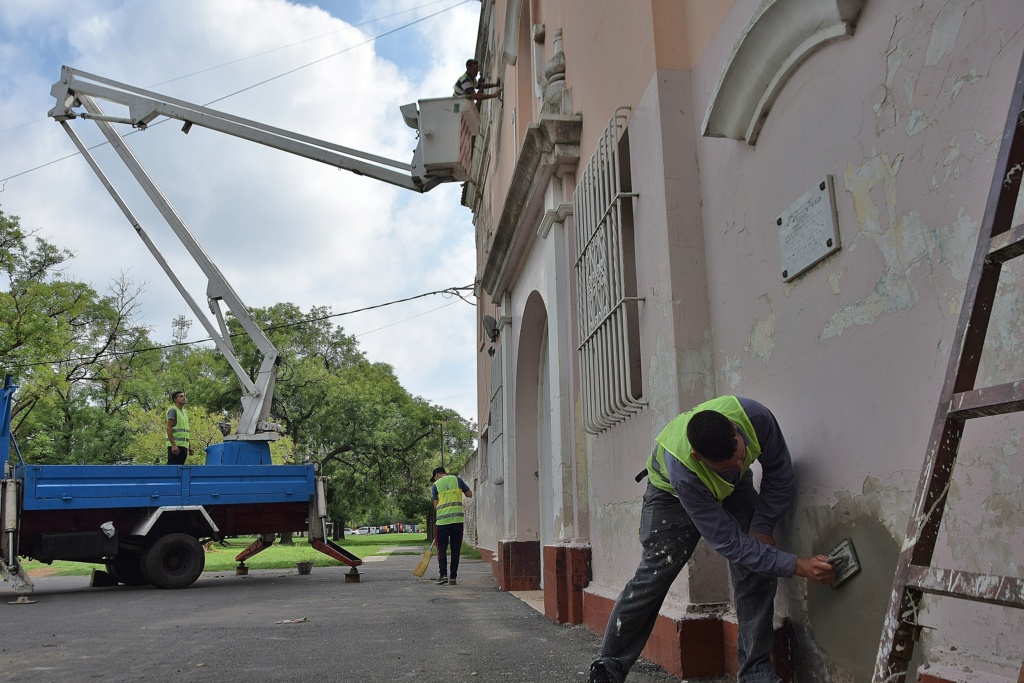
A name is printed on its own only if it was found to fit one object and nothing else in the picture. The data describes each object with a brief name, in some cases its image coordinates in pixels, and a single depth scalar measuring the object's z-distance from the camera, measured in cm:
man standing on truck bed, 1178
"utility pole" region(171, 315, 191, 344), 5038
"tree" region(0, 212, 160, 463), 1742
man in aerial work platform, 1271
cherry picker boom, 1021
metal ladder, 201
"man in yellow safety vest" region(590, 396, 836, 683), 316
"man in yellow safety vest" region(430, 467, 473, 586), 1124
